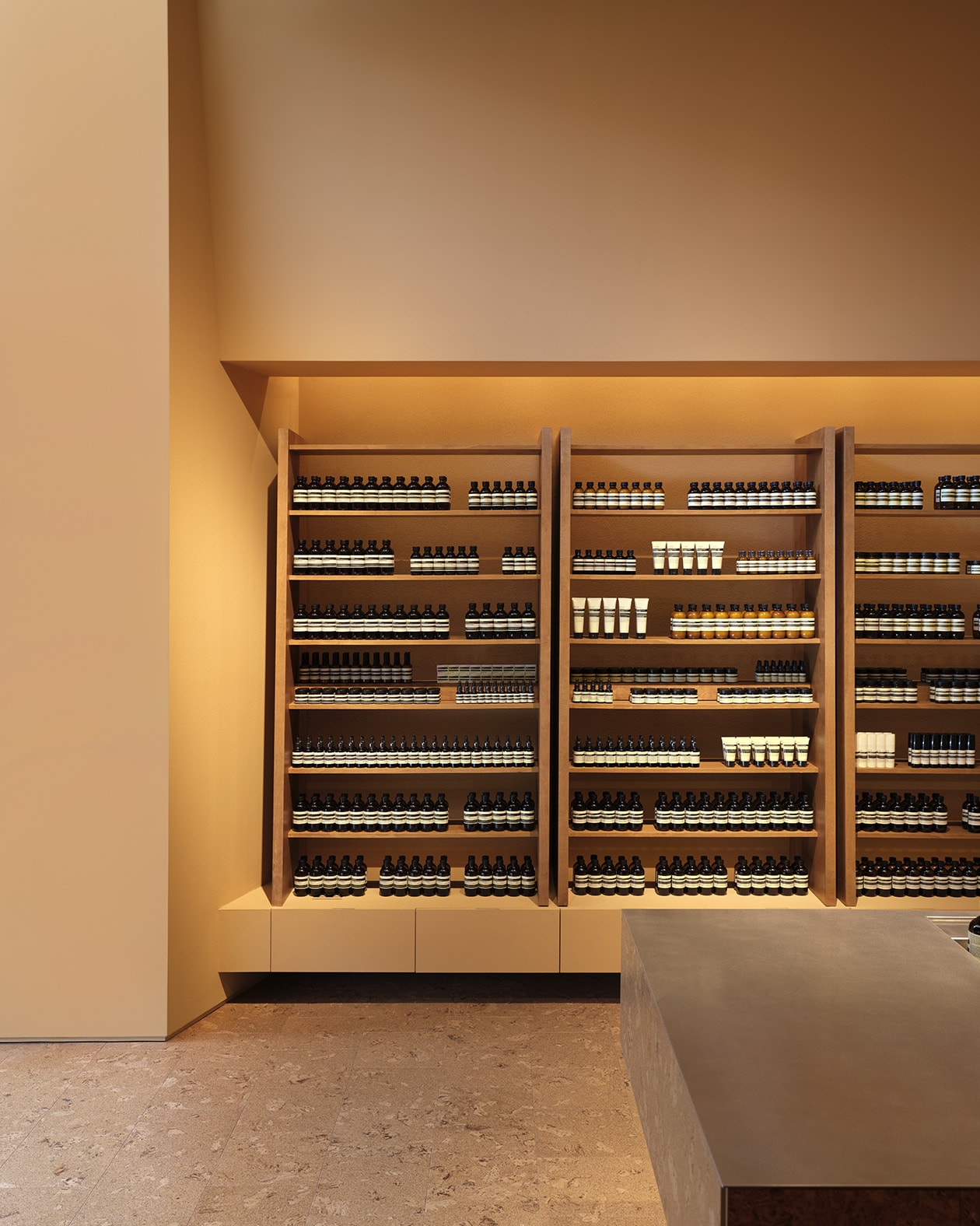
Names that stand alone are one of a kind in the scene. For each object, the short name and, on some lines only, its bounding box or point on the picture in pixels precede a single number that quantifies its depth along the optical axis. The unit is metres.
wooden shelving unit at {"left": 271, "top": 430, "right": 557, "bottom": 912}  4.91
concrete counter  1.13
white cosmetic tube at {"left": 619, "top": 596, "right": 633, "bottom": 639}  4.52
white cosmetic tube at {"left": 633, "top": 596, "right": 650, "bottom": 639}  4.51
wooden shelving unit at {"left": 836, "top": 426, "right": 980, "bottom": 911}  4.84
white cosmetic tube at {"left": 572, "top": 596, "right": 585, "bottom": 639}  4.48
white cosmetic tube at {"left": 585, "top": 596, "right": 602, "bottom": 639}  4.51
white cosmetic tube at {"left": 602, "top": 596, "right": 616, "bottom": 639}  4.52
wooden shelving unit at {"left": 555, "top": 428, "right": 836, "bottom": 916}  4.88
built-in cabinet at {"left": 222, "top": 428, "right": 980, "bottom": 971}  4.36
